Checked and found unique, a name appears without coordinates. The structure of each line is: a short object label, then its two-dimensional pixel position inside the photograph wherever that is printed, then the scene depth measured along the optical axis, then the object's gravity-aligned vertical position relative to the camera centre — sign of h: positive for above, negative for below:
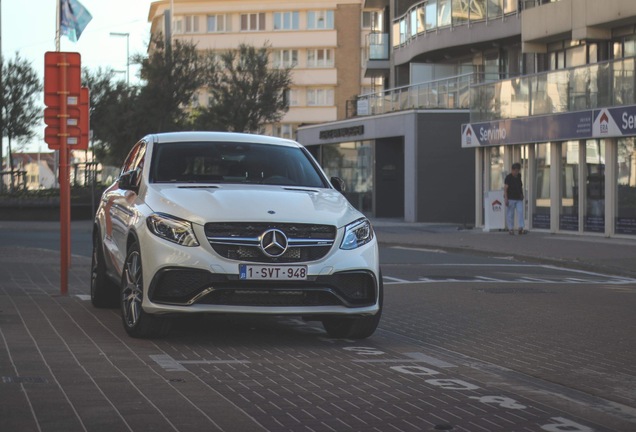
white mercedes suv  10.41 -0.46
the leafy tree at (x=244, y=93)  67.56 +5.05
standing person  36.03 -0.12
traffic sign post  15.67 +1.09
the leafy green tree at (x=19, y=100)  66.88 +4.64
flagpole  44.10 +5.73
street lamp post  98.32 +10.64
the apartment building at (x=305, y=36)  117.38 +13.52
